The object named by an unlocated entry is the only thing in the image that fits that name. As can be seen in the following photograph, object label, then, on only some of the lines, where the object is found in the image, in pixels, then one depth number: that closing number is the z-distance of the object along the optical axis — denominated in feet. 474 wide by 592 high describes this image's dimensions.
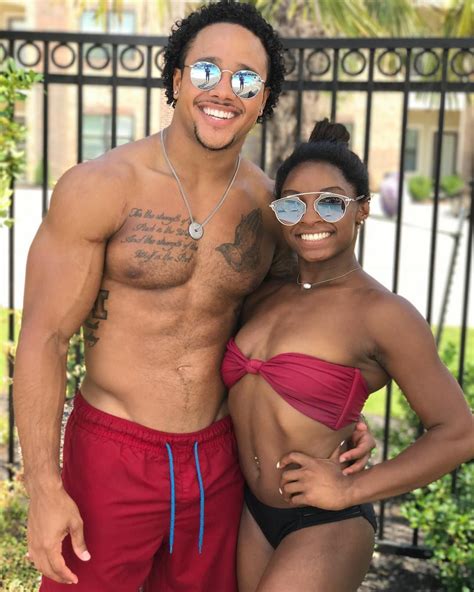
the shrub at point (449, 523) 14.07
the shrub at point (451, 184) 109.80
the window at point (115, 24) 98.00
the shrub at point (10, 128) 14.02
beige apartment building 102.32
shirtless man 8.39
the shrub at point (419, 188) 117.80
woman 8.23
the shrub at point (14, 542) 12.82
